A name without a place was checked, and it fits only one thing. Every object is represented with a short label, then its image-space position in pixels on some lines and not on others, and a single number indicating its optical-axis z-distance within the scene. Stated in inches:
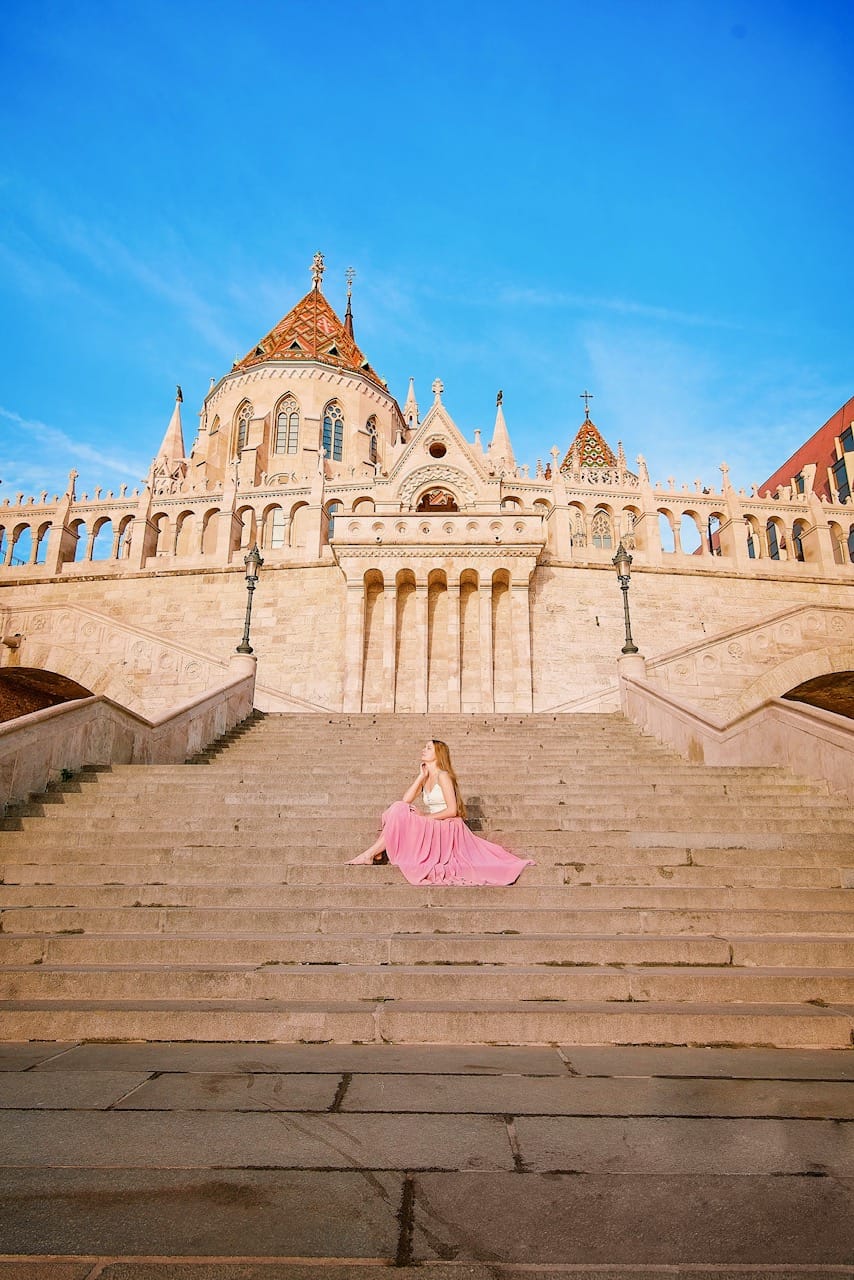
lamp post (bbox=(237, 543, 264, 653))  649.0
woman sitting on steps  245.9
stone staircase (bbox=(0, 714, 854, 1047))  163.0
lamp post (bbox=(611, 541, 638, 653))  649.6
